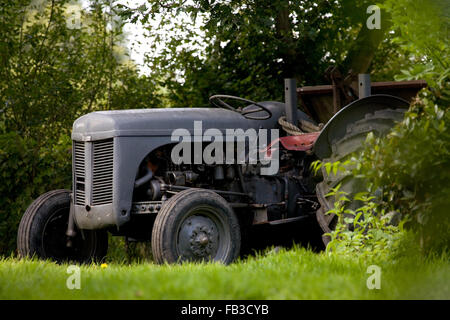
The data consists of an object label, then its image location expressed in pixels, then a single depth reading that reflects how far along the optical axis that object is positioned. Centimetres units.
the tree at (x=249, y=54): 2109
